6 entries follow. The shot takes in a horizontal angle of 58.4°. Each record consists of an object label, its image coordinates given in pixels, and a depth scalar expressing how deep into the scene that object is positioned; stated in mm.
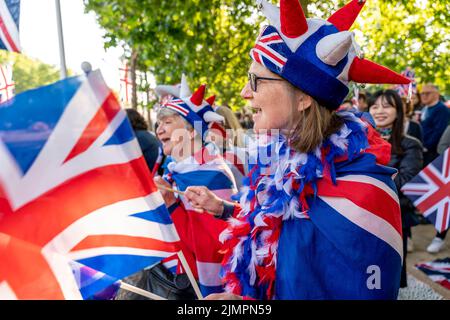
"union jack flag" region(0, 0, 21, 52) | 2779
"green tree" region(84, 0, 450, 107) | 5219
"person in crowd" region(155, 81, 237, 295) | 2641
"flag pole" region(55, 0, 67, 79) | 2453
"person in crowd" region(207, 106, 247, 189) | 3603
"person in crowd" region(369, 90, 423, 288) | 3818
